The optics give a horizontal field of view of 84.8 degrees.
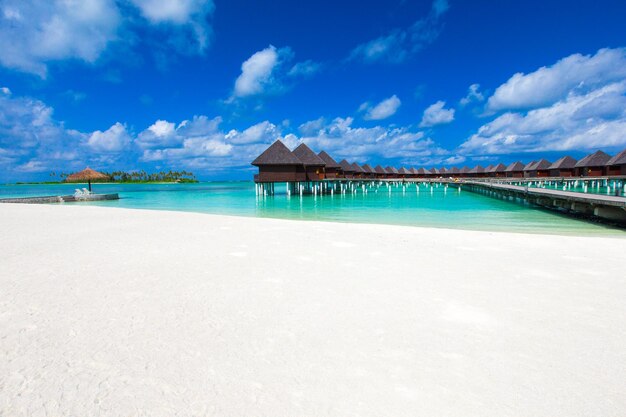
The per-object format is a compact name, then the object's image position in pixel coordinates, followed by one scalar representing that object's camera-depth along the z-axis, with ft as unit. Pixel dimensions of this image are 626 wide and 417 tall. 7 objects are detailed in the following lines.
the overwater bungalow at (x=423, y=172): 213.99
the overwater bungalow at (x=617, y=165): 110.93
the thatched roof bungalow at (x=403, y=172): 212.02
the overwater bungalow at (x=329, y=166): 126.72
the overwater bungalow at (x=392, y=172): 205.98
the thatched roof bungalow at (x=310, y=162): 103.88
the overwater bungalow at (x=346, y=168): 154.81
